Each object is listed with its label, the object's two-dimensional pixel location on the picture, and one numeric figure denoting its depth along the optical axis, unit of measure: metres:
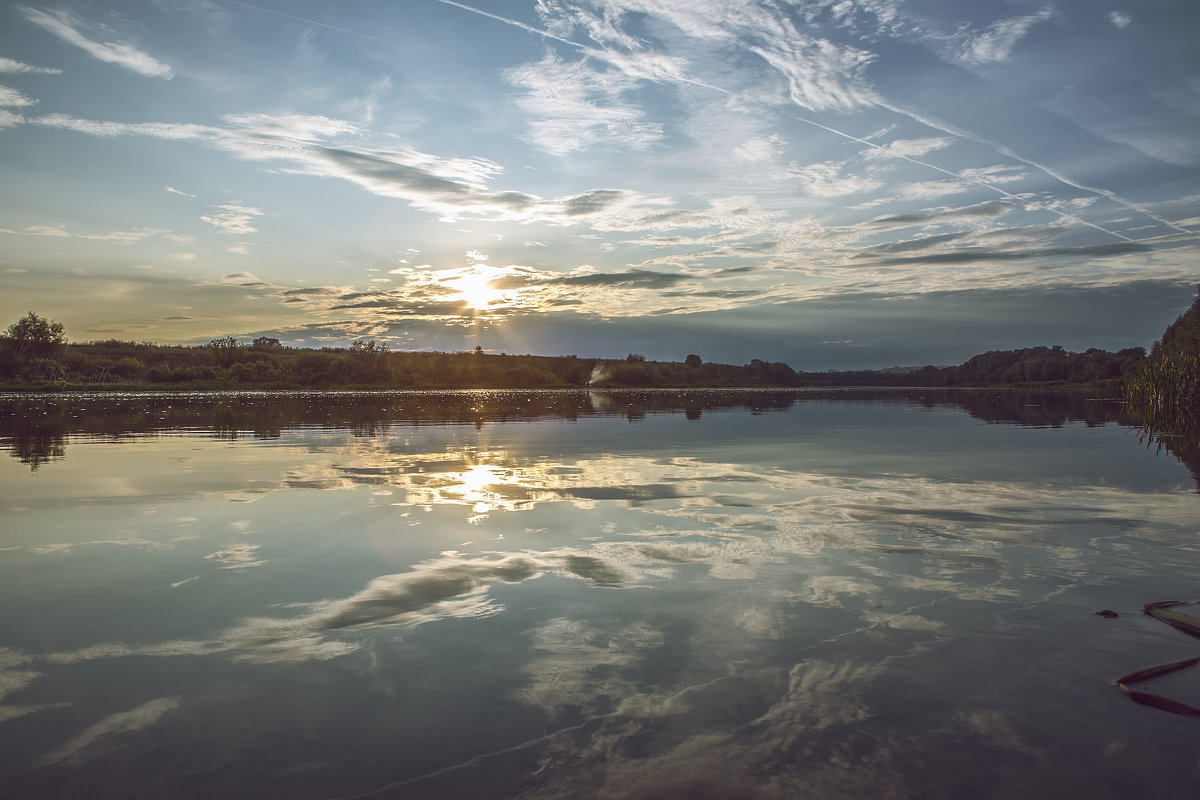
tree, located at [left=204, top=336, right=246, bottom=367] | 142.76
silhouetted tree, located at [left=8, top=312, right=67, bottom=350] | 110.88
